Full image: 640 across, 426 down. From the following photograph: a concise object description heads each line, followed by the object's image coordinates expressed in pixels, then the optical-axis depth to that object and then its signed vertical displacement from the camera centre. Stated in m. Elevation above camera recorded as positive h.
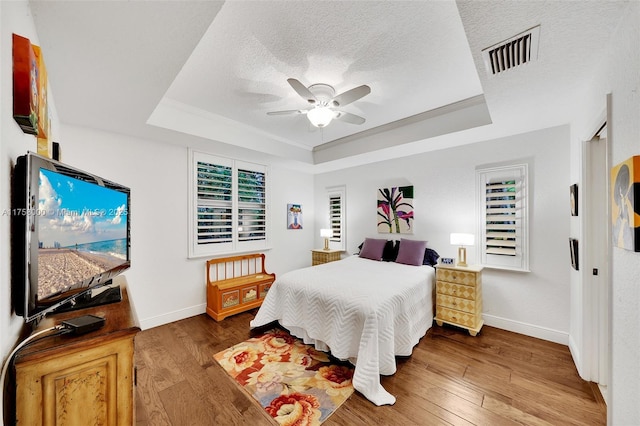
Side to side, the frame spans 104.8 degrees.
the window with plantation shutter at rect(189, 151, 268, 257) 3.58 +0.10
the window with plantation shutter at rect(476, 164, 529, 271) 2.92 -0.06
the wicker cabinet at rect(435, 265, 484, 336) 2.87 -1.03
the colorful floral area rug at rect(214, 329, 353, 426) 1.80 -1.43
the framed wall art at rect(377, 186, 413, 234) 3.92 +0.03
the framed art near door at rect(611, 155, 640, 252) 1.02 +0.03
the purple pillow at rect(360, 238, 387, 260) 3.94 -0.60
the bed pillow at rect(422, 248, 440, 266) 3.50 -0.65
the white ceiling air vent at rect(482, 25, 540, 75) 1.42 +1.00
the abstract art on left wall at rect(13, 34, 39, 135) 1.01 +0.55
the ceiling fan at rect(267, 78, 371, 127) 2.17 +1.00
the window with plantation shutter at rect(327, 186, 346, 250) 4.87 -0.08
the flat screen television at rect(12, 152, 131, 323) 0.93 -0.11
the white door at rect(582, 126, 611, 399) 1.92 -0.34
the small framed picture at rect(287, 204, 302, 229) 4.92 -0.08
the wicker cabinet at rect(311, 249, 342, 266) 4.77 -0.86
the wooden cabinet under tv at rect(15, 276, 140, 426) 0.88 -0.64
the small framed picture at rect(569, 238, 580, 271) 2.20 -0.38
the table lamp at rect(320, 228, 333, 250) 4.79 -0.41
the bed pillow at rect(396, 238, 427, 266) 3.49 -0.59
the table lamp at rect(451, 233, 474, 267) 3.01 -0.38
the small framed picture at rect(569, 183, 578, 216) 2.19 +0.11
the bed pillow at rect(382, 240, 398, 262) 3.85 -0.63
